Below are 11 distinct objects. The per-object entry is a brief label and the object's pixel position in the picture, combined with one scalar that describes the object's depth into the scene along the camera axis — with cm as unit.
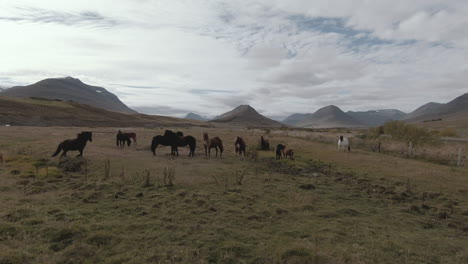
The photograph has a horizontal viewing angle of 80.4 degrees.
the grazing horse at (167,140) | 2104
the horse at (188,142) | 2123
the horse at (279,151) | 2162
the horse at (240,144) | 2230
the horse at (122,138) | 2509
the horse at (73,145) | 1791
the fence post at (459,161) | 2085
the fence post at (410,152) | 2514
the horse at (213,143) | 2153
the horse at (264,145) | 2730
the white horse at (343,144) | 2761
